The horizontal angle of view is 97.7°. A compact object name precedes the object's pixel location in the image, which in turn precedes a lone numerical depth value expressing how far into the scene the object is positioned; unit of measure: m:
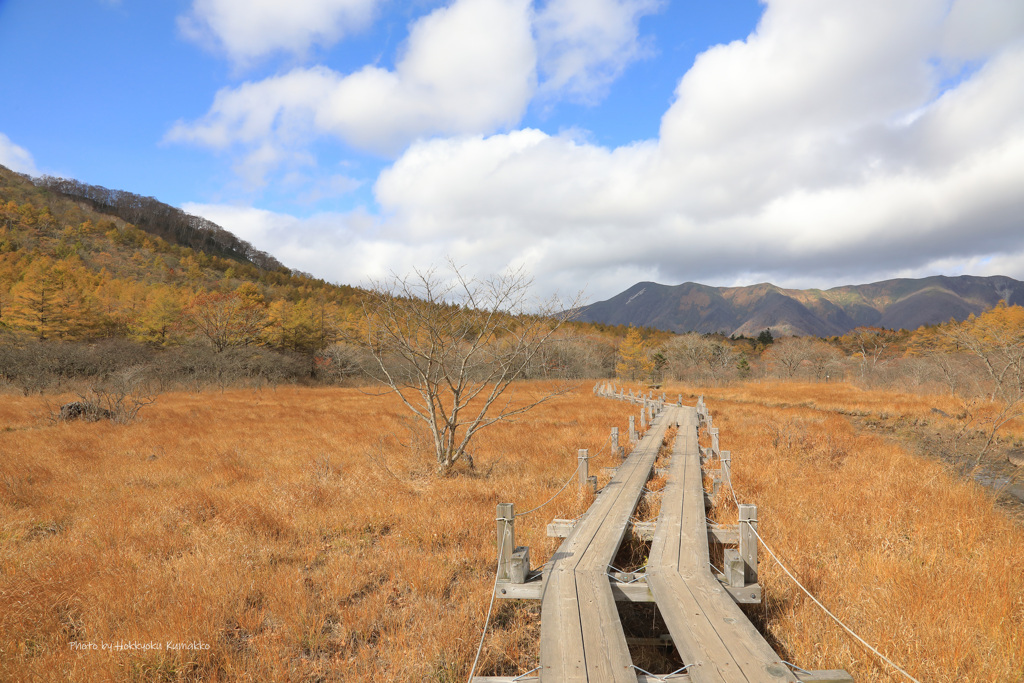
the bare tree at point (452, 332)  9.93
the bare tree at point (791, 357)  54.72
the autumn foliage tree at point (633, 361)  65.38
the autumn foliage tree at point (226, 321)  44.36
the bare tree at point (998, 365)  18.94
